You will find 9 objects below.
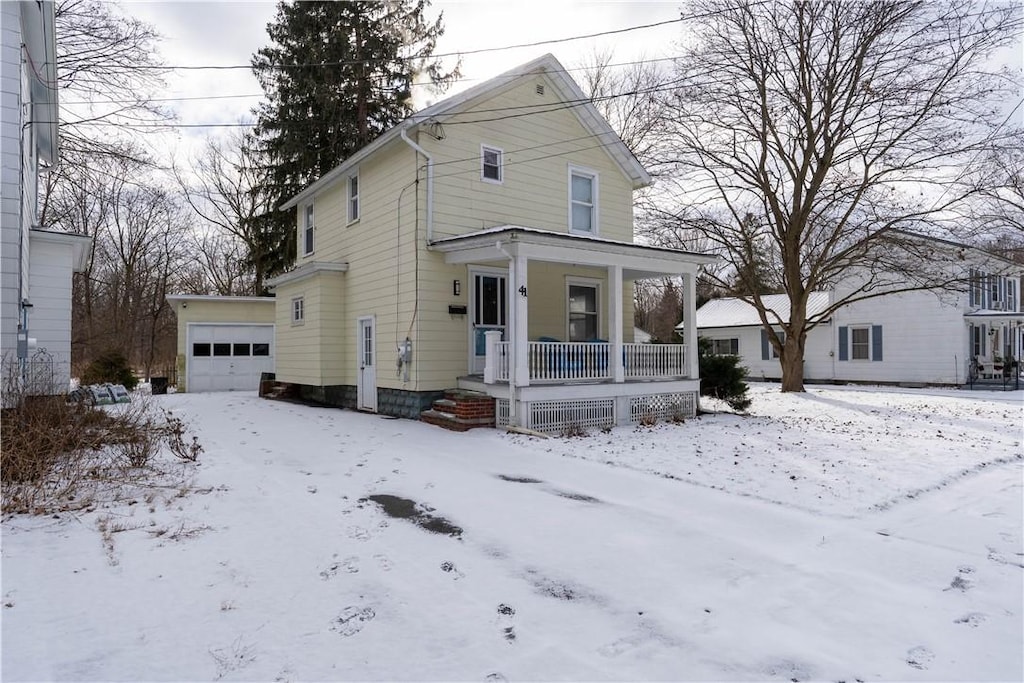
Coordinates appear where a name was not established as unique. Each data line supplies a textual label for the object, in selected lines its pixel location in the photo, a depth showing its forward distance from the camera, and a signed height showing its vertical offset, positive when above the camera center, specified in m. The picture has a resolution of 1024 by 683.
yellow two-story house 10.93 +1.64
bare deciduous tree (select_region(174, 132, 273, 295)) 28.69 +7.88
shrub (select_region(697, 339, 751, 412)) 14.20 -0.83
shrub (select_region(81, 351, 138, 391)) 18.37 -0.63
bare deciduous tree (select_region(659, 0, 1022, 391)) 16.02 +6.27
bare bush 5.33 -1.12
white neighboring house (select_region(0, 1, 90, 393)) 8.01 +2.05
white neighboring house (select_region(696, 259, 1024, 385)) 21.38 +0.32
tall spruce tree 22.41 +10.46
